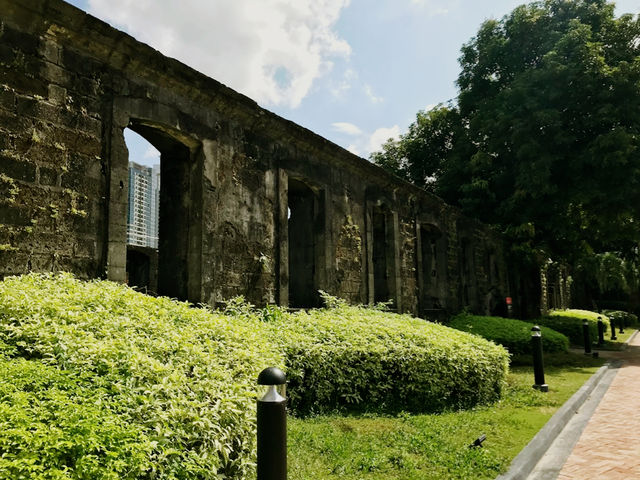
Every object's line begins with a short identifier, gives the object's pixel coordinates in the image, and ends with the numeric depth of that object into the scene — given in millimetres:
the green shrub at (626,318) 28775
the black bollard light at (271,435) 2465
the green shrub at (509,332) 12898
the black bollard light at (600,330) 16766
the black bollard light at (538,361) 8367
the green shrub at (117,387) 2373
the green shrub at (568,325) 18672
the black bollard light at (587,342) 14100
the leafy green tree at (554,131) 14898
